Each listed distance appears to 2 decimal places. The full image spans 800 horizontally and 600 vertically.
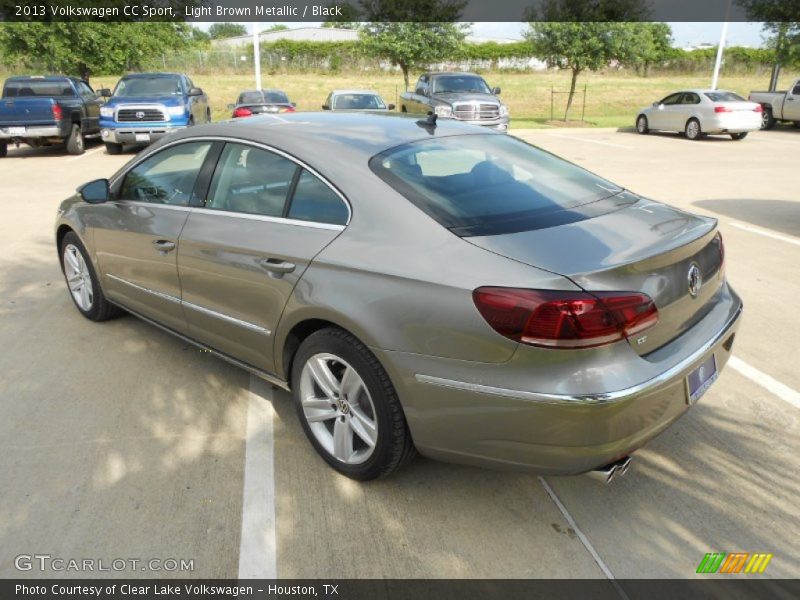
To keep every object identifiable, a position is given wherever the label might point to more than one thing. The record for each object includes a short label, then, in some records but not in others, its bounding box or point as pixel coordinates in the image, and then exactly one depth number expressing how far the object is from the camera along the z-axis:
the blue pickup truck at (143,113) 14.55
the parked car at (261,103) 16.59
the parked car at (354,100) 16.25
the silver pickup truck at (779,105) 21.73
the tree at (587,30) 24.78
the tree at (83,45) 27.08
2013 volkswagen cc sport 2.26
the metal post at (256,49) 24.77
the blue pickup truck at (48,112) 14.51
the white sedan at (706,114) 18.55
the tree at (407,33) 28.53
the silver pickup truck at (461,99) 16.66
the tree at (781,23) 24.38
